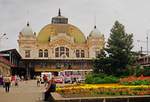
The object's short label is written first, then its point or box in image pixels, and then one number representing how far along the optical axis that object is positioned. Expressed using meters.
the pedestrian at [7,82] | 13.74
